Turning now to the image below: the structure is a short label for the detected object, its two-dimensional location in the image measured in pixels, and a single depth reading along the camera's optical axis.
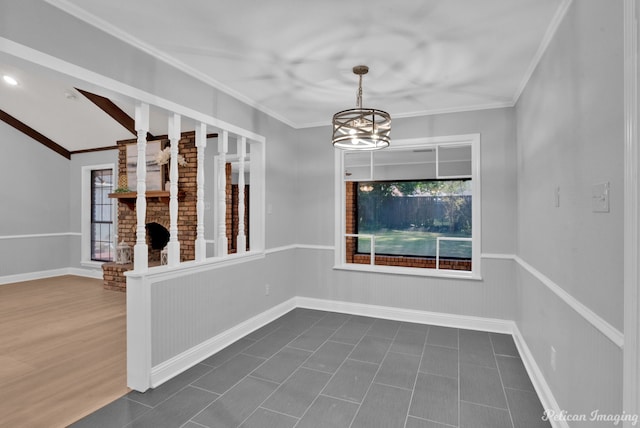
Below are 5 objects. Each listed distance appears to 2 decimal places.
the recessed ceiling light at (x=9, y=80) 4.77
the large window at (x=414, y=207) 4.04
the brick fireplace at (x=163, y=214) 5.38
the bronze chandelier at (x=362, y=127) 2.52
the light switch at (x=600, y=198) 1.36
